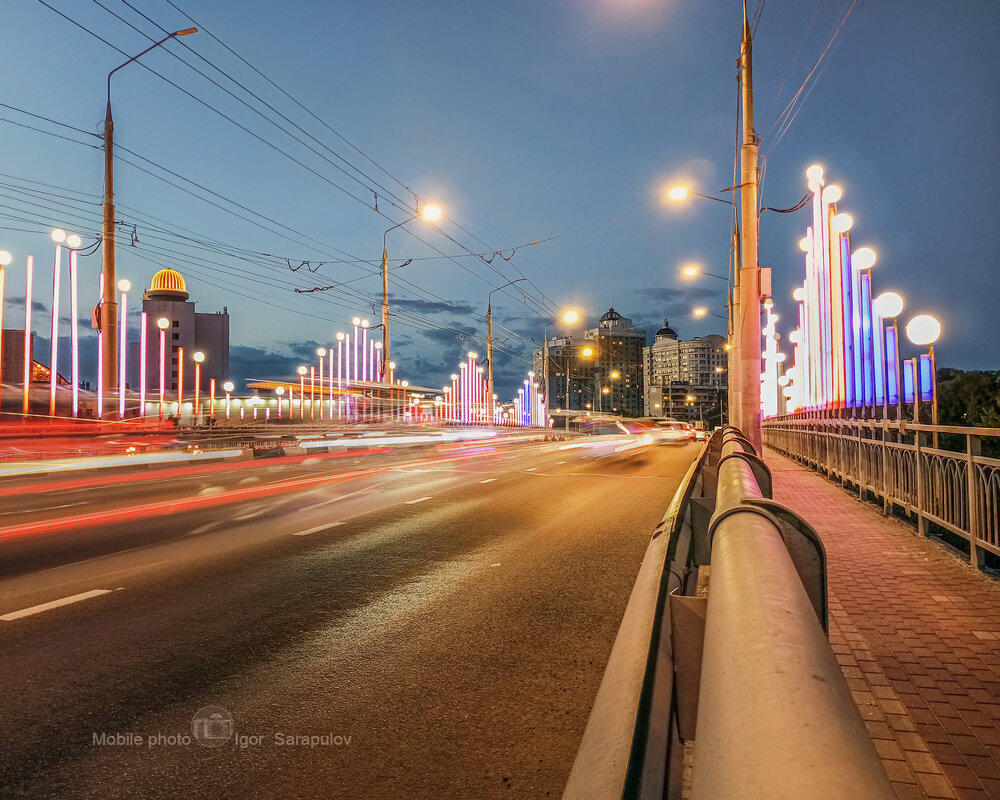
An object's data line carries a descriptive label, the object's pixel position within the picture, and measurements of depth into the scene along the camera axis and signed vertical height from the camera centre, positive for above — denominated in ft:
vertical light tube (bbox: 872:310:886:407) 45.80 +3.70
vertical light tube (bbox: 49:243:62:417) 76.41 +9.65
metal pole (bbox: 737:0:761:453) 45.50 +9.15
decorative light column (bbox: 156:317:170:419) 101.45 +12.77
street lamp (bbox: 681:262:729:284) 95.41 +19.89
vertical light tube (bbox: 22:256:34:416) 73.77 +7.49
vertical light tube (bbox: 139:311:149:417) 96.32 +7.72
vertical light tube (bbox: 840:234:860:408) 59.21 +7.67
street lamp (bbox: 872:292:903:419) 36.55 +5.70
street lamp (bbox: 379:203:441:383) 122.34 +21.96
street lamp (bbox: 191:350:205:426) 120.38 +3.05
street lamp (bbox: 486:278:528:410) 185.68 +20.07
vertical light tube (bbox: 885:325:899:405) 41.82 +3.02
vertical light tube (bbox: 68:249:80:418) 76.48 +11.41
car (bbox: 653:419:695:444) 199.39 -6.76
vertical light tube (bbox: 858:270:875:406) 51.44 +5.44
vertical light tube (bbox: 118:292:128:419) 82.23 +11.21
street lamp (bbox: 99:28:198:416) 67.87 +14.81
